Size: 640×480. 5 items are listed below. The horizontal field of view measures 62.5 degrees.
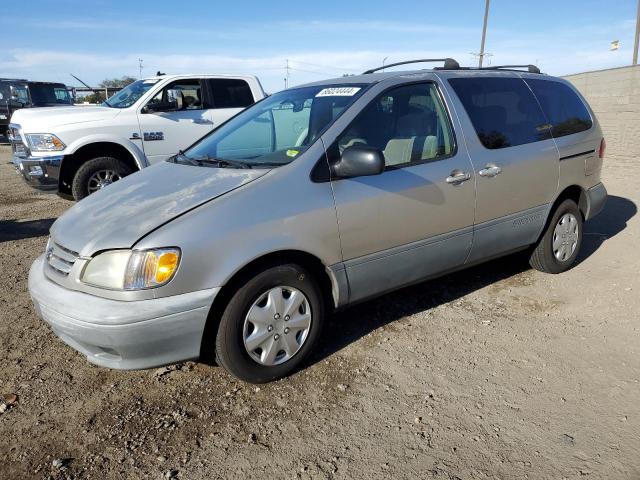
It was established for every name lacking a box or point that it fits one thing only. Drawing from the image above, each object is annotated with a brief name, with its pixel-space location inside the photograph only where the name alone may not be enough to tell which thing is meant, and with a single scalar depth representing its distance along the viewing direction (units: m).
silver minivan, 2.62
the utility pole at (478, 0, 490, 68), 31.86
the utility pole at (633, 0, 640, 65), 18.79
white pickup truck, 6.76
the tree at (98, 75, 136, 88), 48.34
